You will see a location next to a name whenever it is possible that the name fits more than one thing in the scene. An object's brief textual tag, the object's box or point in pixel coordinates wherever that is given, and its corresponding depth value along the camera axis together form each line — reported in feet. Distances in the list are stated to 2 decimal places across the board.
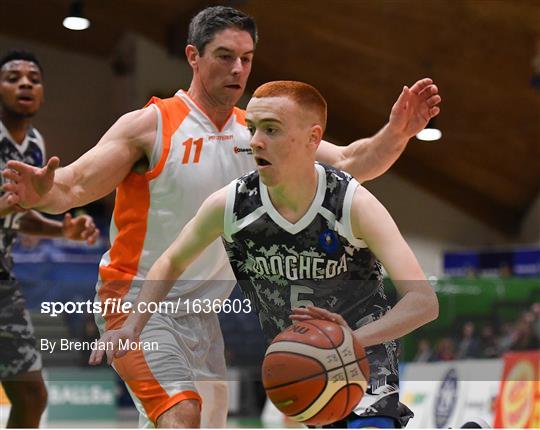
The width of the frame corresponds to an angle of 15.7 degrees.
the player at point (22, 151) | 26.22
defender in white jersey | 22.23
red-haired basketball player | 19.85
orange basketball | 18.81
